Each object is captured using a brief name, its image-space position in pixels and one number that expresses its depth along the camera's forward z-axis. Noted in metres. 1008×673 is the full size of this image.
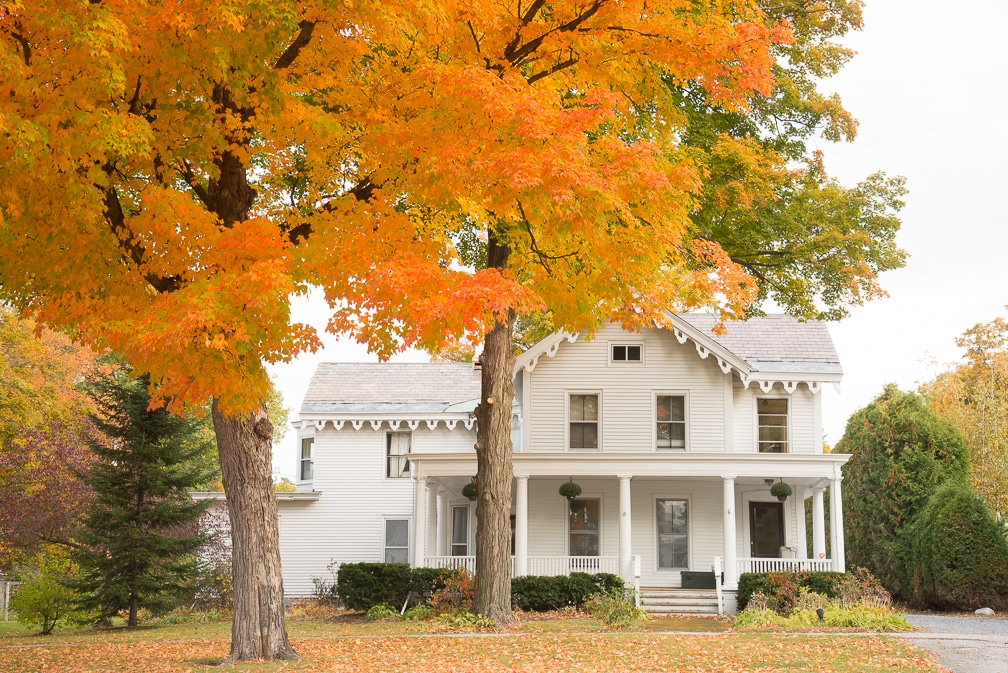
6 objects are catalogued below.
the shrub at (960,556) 25.00
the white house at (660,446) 24.45
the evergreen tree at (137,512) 22.28
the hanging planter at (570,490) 24.86
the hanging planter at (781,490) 24.58
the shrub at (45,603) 21.62
